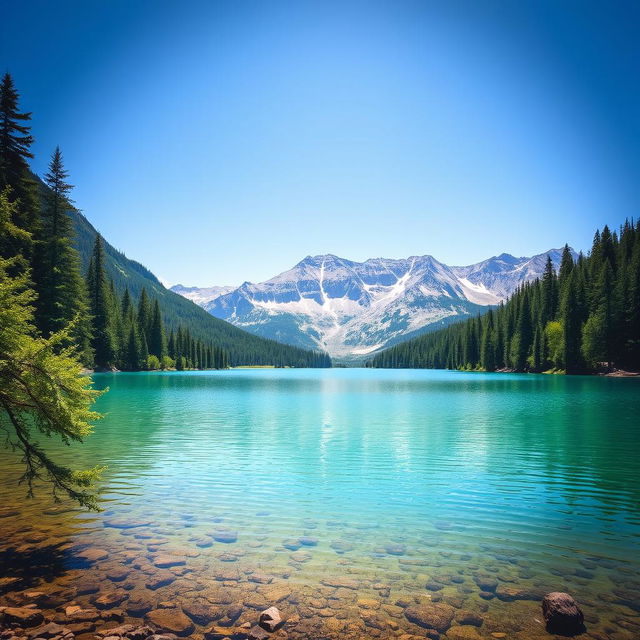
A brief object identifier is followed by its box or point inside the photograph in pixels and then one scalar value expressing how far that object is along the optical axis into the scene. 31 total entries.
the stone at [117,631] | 7.11
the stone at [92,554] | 10.31
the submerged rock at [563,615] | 7.60
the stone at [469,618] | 7.90
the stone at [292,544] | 11.38
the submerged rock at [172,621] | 7.55
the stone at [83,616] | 7.66
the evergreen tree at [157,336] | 135.12
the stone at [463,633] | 7.48
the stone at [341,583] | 9.27
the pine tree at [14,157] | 47.00
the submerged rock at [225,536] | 11.88
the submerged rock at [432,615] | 7.83
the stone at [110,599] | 8.24
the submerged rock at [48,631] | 7.03
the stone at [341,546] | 11.30
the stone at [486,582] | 9.25
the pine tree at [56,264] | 61.53
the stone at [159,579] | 9.11
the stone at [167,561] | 10.13
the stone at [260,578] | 9.44
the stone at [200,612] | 7.90
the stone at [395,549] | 11.17
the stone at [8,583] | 8.77
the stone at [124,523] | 12.64
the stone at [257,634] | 7.28
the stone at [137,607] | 8.02
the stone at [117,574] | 9.31
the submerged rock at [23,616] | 7.39
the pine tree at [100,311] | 99.00
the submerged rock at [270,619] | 7.54
